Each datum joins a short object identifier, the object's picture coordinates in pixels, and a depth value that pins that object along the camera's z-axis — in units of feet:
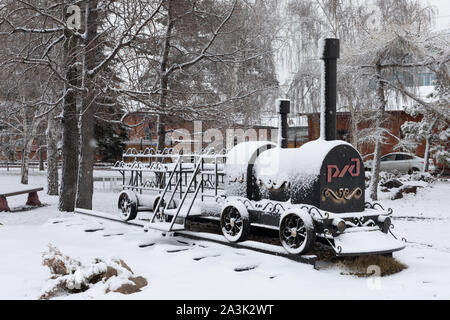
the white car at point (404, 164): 78.07
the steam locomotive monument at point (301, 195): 19.52
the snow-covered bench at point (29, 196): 43.25
